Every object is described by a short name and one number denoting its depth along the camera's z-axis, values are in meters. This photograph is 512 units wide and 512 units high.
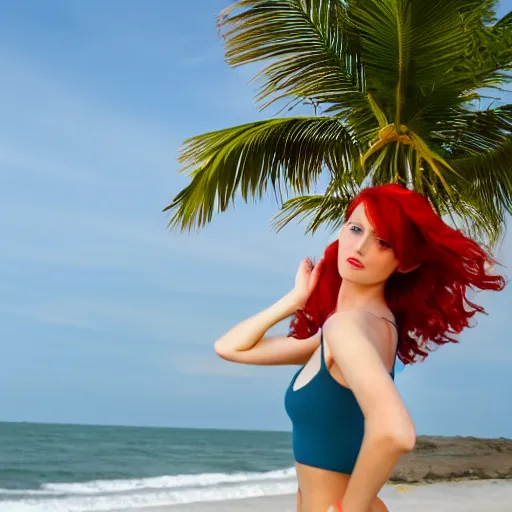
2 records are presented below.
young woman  1.92
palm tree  7.10
